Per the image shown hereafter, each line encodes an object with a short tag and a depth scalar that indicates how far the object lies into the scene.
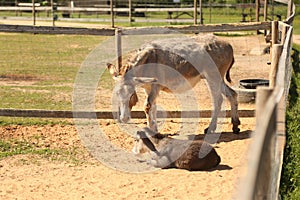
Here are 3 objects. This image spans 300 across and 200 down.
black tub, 18.95
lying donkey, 11.79
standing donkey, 13.29
